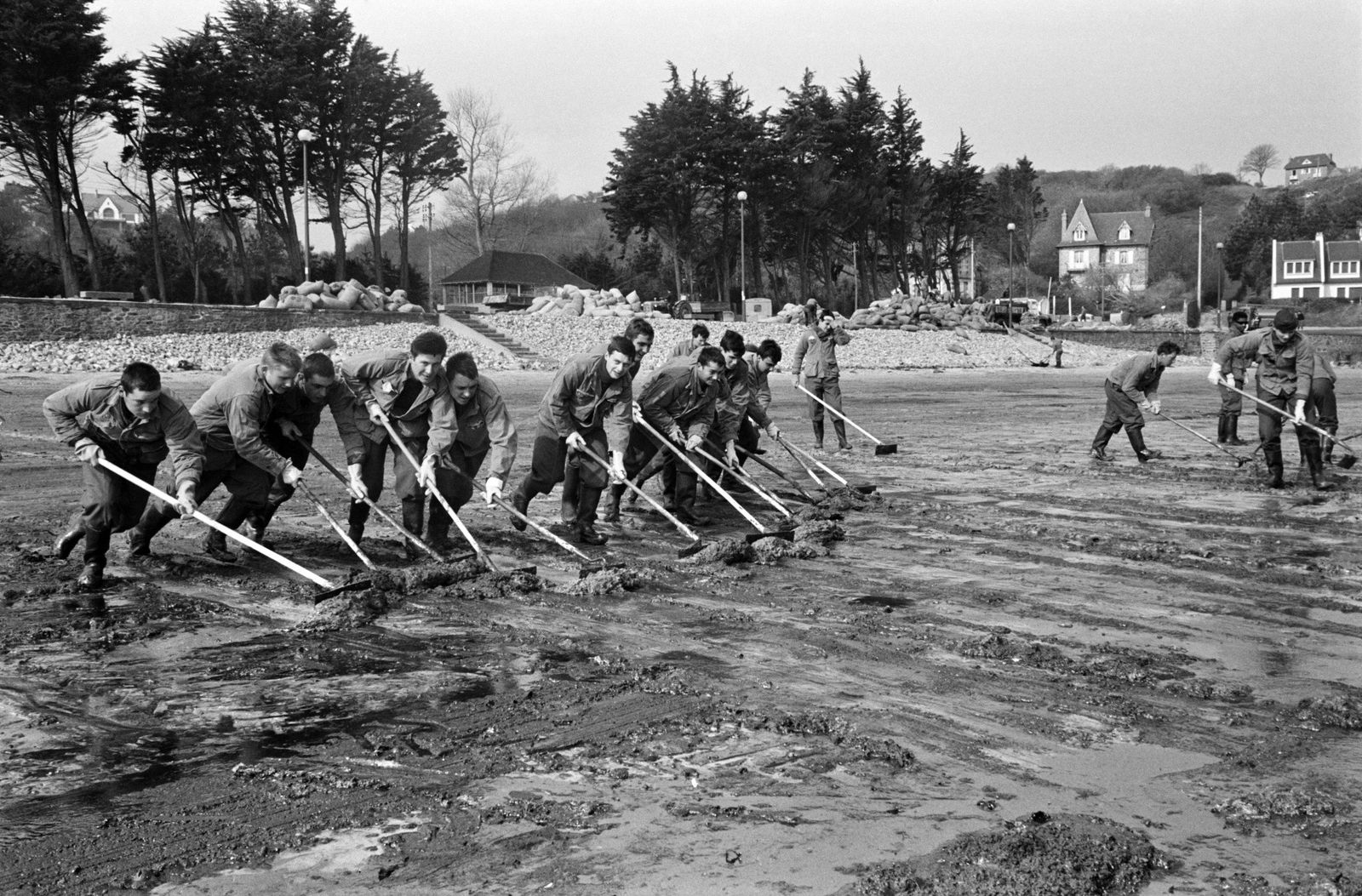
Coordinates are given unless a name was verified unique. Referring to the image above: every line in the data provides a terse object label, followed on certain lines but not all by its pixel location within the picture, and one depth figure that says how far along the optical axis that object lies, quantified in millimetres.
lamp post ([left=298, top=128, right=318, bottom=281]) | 40969
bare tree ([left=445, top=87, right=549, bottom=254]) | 62250
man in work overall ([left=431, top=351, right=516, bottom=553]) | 8828
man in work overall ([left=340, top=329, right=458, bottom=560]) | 8734
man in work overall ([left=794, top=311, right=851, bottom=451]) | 15781
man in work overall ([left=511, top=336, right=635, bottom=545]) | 9648
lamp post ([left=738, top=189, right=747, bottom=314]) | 49688
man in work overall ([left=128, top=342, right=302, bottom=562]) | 8250
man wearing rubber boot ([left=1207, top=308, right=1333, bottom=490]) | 11969
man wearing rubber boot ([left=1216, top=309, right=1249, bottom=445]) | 15406
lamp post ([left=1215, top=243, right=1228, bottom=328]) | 82312
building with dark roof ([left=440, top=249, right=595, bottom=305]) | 59188
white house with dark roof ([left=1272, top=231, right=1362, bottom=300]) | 85750
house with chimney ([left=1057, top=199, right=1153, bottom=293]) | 107688
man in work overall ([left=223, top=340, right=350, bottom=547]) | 8477
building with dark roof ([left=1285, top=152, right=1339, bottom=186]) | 139875
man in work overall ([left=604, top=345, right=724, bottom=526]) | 10805
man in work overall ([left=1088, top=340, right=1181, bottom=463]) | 14070
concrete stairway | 35688
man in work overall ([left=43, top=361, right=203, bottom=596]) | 7617
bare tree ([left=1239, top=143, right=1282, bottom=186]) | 143125
